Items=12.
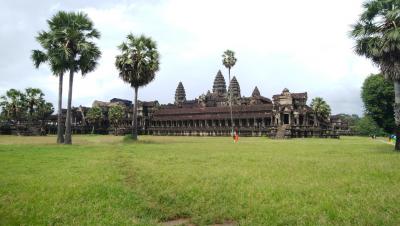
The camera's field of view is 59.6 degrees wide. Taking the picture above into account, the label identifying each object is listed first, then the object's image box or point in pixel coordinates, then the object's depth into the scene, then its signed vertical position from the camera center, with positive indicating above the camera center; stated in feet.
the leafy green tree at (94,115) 312.50 +18.25
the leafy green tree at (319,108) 236.22 +20.14
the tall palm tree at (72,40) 107.24 +29.44
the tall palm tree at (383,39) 77.25 +22.57
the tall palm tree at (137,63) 127.03 +26.65
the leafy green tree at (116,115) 295.07 +17.45
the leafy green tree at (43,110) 243.34 +17.43
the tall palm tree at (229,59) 236.63 +52.63
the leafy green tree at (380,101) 170.50 +18.47
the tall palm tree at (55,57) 106.22 +23.88
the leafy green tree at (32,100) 234.17 +23.77
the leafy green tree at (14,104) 229.25 +20.15
